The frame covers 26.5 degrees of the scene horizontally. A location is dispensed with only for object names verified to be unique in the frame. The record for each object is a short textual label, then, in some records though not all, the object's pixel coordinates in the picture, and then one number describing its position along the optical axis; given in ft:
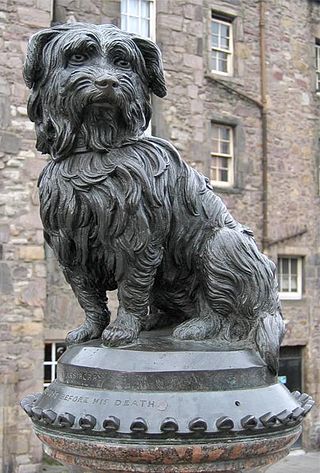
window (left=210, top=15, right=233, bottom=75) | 44.98
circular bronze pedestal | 7.70
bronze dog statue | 8.50
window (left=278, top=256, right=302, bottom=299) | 46.70
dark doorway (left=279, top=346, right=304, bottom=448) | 45.39
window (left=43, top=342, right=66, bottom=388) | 34.86
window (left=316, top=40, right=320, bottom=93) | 50.52
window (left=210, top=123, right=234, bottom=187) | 44.11
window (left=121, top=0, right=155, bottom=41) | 39.19
